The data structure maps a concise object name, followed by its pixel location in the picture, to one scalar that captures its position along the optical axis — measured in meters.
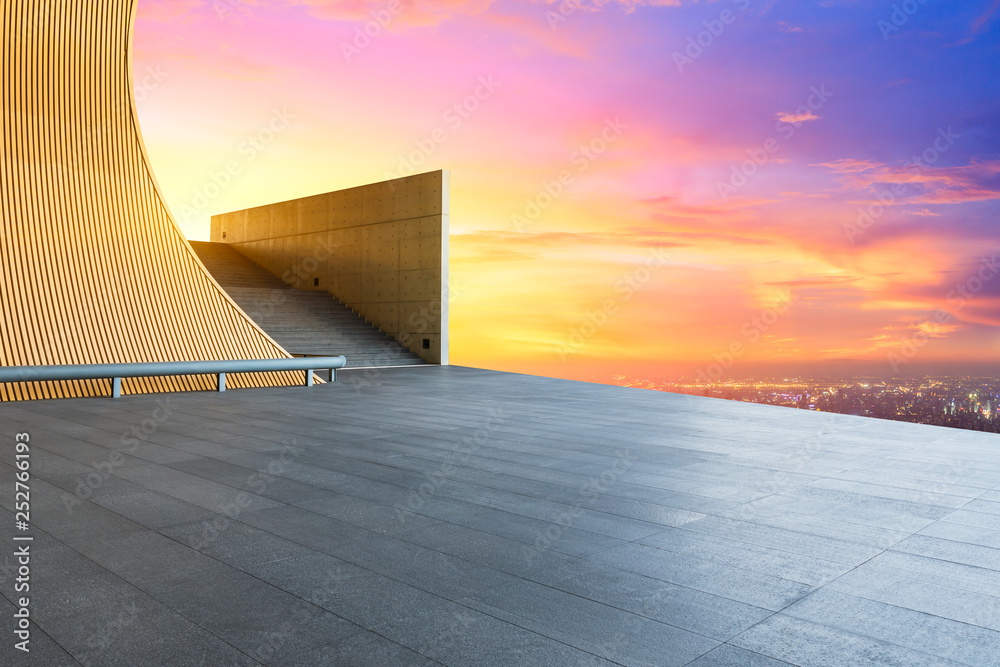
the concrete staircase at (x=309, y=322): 16.95
